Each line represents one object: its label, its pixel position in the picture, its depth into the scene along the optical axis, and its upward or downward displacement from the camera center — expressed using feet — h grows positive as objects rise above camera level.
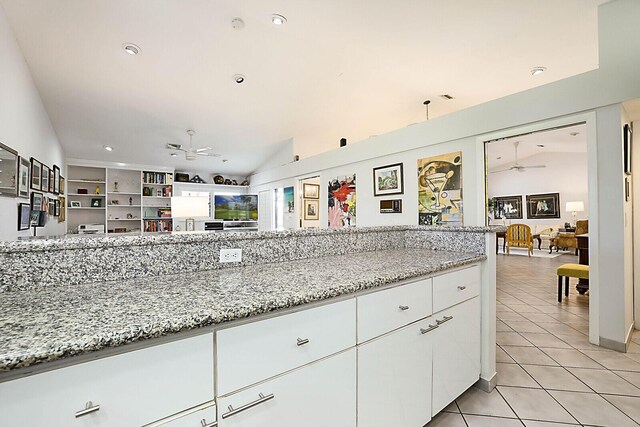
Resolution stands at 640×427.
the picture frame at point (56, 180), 14.82 +1.96
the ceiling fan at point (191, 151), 17.73 +3.94
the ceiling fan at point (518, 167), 23.77 +4.70
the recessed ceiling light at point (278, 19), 9.57 +6.47
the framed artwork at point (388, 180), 14.38 +1.80
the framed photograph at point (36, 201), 10.30 +0.60
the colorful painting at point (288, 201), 22.09 +1.16
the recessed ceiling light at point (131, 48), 10.44 +6.04
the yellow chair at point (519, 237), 25.48 -1.97
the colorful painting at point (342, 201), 17.17 +0.88
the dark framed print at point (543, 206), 28.32 +0.92
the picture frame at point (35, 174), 10.47 +1.60
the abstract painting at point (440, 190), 11.98 +1.11
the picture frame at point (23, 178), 8.88 +1.23
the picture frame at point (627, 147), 8.37 +1.99
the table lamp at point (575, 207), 24.89 +0.68
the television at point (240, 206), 27.25 +0.95
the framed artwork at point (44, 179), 11.80 +1.59
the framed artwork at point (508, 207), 30.86 +0.86
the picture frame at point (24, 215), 9.03 +0.07
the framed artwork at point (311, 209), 20.42 +0.49
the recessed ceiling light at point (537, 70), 11.43 +5.67
